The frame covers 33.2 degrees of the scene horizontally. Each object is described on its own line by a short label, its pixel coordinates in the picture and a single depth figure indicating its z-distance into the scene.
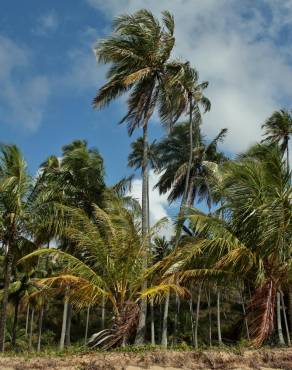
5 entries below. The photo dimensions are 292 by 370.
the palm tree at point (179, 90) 21.19
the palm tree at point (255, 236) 14.25
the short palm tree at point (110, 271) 16.14
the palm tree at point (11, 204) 17.52
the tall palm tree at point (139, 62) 20.69
